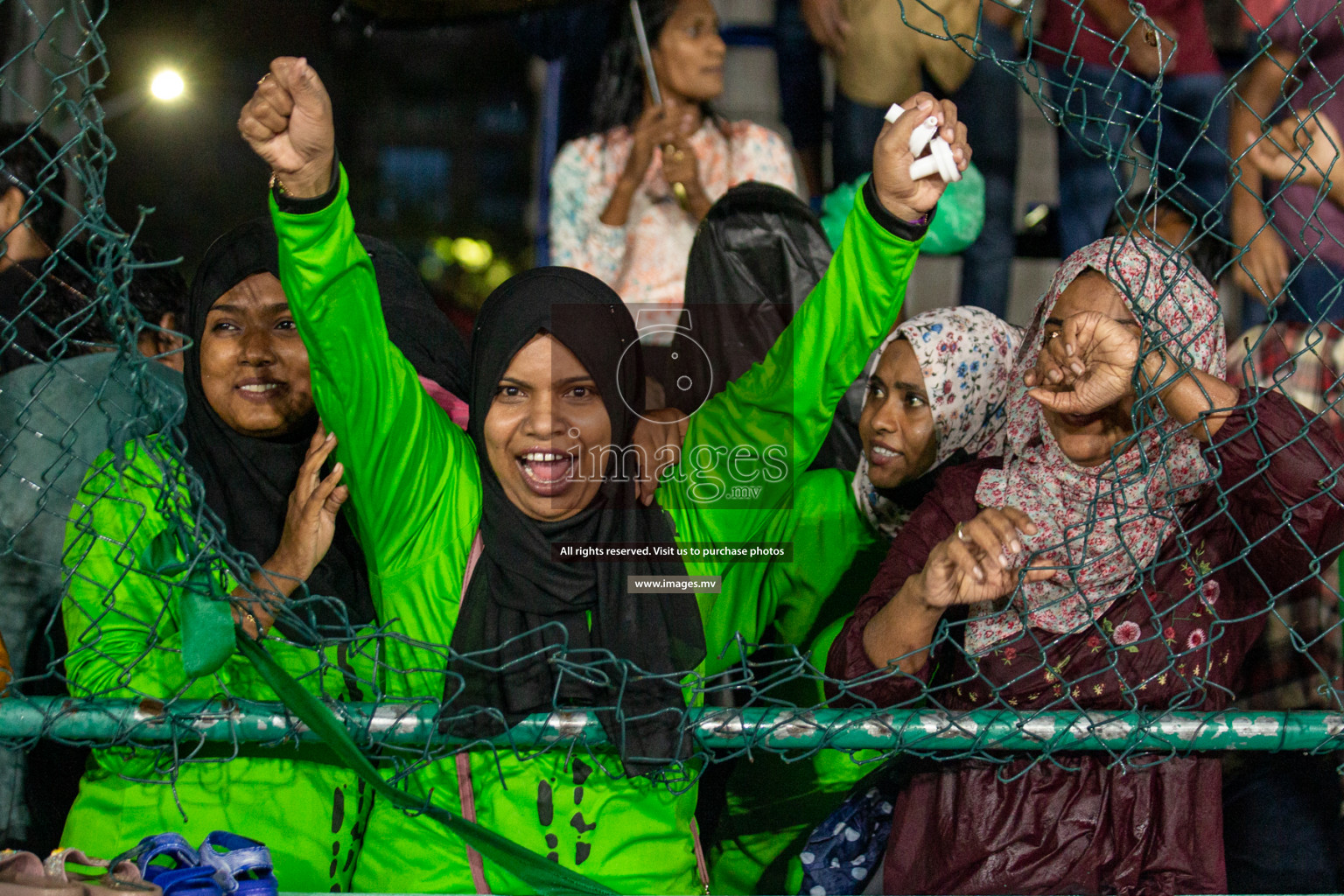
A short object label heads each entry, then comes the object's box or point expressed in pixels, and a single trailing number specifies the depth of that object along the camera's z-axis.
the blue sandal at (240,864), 5.95
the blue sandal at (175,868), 5.94
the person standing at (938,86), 6.79
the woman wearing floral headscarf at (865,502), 6.28
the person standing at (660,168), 6.76
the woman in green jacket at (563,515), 6.02
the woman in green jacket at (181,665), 6.09
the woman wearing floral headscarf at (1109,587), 6.06
